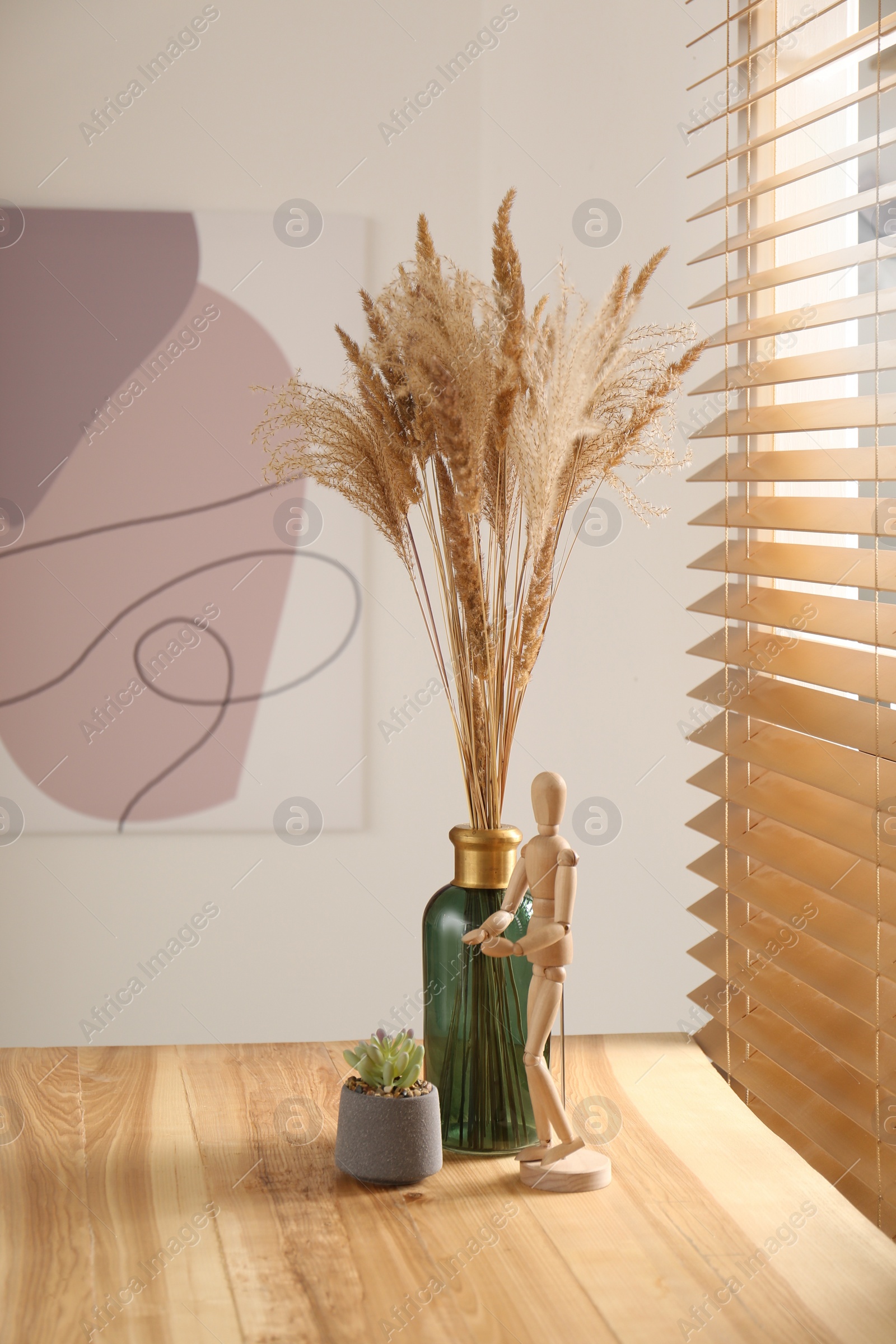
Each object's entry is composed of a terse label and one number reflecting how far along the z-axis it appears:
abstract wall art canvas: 2.24
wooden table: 0.86
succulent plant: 1.06
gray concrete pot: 1.05
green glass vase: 1.15
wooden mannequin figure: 1.07
